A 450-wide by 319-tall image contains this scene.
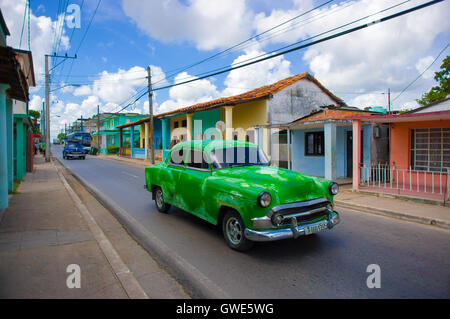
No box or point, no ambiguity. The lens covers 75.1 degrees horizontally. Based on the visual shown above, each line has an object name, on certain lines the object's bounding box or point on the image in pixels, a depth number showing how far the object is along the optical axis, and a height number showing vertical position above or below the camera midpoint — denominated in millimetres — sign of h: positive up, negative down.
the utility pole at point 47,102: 25702 +4318
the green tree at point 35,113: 65000 +8614
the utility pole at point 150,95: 22059 +4182
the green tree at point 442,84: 24781 +5464
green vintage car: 4074 -689
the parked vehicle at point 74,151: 30469 +8
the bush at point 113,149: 41812 +245
